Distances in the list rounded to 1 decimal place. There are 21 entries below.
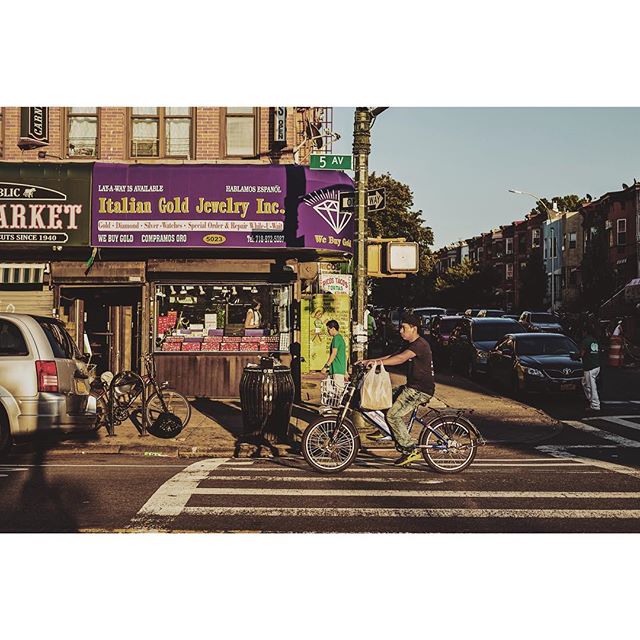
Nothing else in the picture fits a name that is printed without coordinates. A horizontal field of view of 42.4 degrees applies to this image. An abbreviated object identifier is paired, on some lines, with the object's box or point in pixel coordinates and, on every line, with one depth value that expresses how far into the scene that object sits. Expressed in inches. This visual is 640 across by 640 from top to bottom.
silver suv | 410.0
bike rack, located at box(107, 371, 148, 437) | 499.5
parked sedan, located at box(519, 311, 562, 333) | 1502.6
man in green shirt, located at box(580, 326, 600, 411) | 642.2
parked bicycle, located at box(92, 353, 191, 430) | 510.6
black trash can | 474.9
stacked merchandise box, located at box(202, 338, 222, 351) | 714.8
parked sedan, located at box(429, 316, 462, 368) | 1087.0
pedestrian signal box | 474.6
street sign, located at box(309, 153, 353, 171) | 492.1
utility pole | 493.0
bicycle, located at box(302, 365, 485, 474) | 378.0
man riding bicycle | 380.2
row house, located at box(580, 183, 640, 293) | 2127.2
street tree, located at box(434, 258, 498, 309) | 2928.2
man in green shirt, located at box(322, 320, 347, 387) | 554.9
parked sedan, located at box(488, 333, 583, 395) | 697.6
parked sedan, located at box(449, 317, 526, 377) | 888.9
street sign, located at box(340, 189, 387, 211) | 504.7
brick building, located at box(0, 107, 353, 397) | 690.8
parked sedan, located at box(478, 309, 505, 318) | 1751.0
